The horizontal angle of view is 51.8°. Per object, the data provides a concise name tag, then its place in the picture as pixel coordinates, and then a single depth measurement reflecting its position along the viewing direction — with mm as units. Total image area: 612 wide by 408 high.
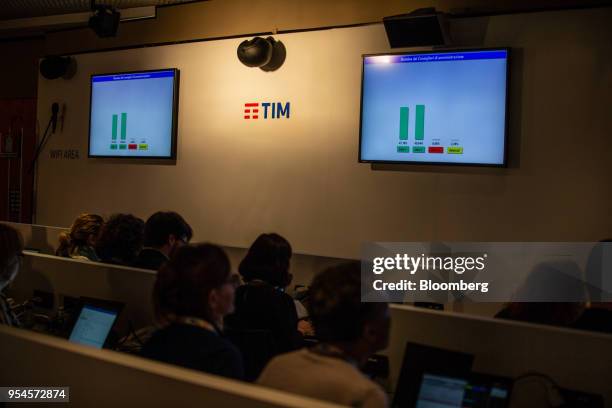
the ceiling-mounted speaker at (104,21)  5253
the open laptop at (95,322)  2764
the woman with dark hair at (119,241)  3215
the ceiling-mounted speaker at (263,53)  4652
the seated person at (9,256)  2736
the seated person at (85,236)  3744
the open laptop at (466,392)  1826
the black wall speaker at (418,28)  3885
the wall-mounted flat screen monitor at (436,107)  3881
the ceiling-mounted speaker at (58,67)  5945
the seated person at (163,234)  3250
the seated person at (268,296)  2787
